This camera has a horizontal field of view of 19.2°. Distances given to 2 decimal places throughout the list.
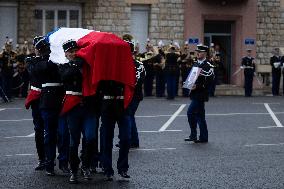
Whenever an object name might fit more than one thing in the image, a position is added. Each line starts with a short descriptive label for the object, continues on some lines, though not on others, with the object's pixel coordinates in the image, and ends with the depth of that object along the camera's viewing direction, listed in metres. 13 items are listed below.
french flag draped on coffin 11.59
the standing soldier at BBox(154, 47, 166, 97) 30.69
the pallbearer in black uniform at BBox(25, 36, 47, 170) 12.88
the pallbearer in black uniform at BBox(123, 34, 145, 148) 15.28
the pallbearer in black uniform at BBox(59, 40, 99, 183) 11.67
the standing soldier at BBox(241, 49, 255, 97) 32.88
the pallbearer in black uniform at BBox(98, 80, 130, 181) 11.81
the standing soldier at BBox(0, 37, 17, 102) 28.20
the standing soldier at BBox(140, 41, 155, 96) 30.86
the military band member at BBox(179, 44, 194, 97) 31.45
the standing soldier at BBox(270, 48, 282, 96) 33.47
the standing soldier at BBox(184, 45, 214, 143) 16.92
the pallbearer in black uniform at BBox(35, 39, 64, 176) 12.48
